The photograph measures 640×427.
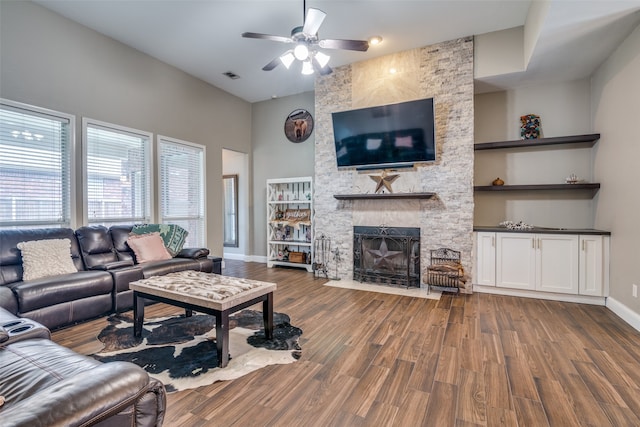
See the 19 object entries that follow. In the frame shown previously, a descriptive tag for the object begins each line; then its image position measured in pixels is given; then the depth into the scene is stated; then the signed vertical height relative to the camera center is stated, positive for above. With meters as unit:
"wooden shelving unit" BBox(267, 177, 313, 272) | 5.89 -0.23
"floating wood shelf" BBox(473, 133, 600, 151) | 3.94 +0.93
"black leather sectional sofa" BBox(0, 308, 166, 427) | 0.78 -0.60
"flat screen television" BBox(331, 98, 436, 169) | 4.38 +1.14
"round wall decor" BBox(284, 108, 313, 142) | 6.15 +1.74
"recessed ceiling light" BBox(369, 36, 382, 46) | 4.25 +2.41
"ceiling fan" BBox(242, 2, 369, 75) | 3.07 +1.79
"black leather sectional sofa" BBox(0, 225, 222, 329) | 2.74 -0.71
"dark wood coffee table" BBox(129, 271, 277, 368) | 2.23 -0.68
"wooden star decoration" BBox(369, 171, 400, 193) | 4.78 +0.46
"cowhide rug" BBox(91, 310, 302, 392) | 2.18 -1.17
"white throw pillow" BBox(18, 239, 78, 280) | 3.03 -0.51
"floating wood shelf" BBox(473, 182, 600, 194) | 3.88 +0.30
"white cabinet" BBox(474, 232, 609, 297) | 3.69 -0.69
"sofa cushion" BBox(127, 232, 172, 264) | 3.98 -0.51
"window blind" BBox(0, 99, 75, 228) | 3.32 +0.51
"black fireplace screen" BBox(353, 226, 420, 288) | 4.59 -0.73
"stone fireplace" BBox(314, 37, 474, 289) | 4.31 +0.77
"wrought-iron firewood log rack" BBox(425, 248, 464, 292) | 4.12 -0.83
